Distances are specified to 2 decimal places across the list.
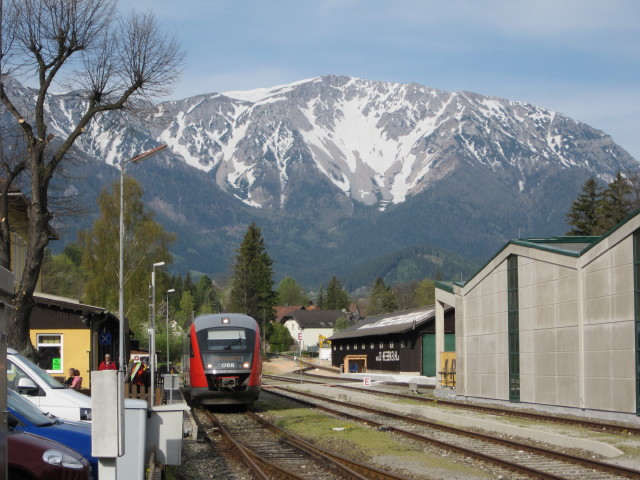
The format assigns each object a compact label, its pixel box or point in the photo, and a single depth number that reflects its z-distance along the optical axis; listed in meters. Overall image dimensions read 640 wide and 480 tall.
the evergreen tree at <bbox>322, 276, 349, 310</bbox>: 185.50
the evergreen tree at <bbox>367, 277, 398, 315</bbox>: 171.75
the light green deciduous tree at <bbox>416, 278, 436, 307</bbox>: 182.25
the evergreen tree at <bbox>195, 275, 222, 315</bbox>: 152.46
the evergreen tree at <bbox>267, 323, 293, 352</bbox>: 125.76
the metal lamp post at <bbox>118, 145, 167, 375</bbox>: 27.39
